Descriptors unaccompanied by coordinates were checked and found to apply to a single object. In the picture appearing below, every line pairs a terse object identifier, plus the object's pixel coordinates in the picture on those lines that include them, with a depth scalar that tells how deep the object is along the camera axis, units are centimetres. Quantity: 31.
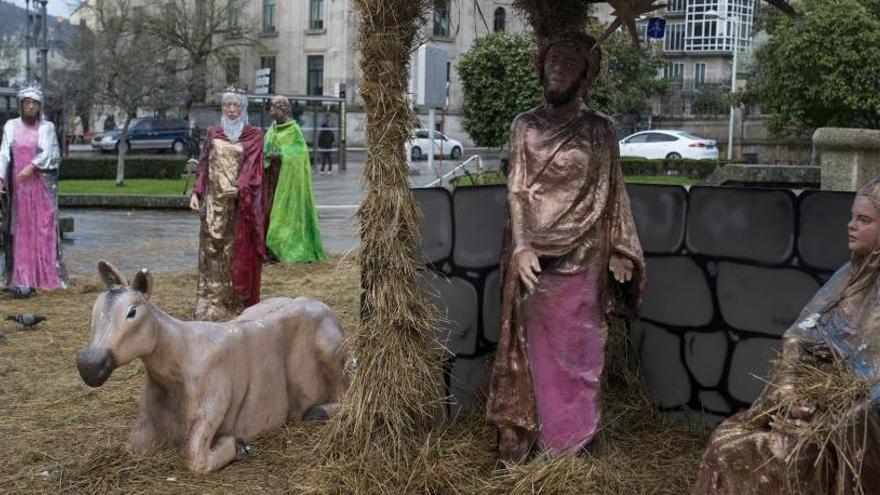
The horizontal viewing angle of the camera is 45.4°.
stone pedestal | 771
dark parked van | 3984
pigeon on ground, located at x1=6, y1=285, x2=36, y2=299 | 975
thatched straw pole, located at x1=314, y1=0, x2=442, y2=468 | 444
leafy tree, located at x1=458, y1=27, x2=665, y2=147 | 2819
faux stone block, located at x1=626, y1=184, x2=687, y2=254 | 546
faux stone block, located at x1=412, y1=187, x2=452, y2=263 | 513
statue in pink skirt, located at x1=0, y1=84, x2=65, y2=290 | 945
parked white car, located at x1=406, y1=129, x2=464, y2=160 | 3868
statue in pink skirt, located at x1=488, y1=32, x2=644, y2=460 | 440
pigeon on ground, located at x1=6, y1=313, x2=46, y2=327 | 811
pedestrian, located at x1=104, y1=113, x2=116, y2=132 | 4421
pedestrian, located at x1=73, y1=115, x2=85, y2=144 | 4841
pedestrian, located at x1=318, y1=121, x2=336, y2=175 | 3322
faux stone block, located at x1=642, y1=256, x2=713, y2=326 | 541
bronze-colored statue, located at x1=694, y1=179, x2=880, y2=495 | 312
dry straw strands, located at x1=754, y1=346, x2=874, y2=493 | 311
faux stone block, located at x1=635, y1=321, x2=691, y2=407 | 550
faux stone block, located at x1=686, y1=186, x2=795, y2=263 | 506
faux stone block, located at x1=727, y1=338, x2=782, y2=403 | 516
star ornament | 434
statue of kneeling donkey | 448
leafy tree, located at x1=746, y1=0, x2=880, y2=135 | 2597
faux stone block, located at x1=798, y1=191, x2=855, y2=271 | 487
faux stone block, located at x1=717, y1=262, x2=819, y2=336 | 501
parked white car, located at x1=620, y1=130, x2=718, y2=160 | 3512
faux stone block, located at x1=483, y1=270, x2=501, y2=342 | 521
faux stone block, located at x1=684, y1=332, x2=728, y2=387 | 534
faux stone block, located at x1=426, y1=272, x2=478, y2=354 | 519
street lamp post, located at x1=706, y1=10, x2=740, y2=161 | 4058
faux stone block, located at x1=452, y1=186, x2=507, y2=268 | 521
